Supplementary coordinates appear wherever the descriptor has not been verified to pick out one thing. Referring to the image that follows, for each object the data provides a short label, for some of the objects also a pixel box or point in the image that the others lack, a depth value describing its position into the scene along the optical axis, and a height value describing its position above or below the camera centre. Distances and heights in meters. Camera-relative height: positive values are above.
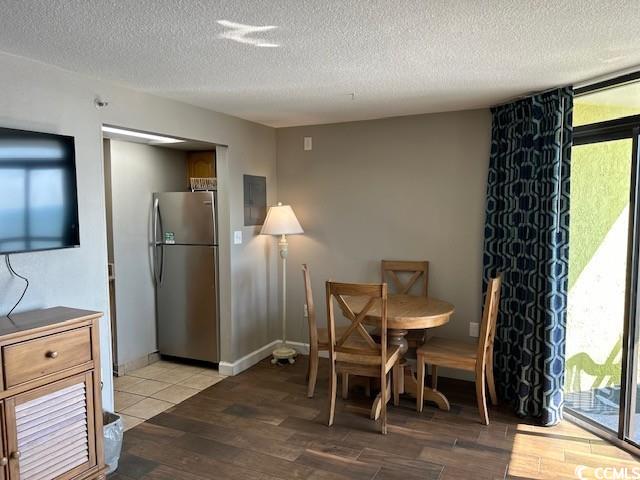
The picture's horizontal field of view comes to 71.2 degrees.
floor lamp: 4.18 -0.14
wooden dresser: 2.01 -0.88
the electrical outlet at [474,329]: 3.88 -0.99
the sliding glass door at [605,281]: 2.83 -0.45
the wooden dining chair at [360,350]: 2.98 -0.95
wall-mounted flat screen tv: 2.23 +0.13
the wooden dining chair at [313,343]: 3.53 -1.01
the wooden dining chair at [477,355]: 3.12 -1.01
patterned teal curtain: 3.12 -0.21
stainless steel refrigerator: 4.20 -0.56
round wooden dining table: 3.12 -0.73
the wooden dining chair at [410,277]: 4.00 -0.55
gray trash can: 2.55 -1.31
